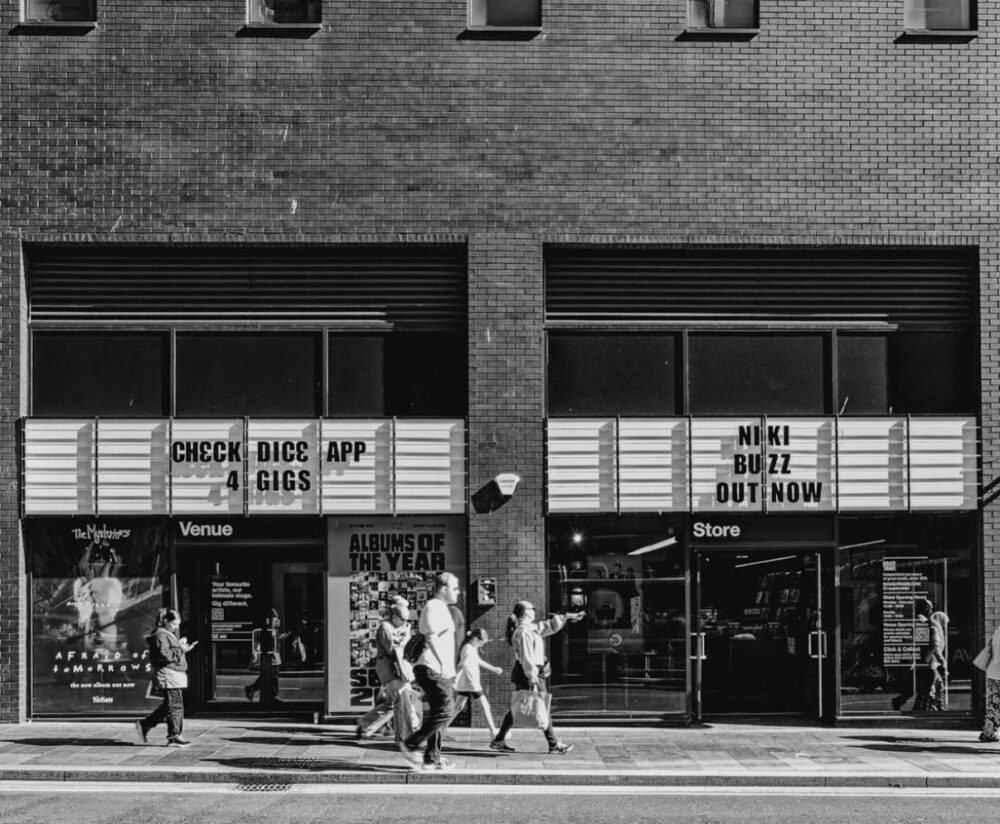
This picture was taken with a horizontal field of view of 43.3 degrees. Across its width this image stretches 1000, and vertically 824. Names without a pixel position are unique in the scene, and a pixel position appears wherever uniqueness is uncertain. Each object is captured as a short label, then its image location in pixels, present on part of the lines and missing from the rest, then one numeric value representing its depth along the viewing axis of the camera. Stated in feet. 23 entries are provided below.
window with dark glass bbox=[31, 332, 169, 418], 51.55
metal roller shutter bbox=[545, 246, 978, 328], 52.34
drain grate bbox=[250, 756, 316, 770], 41.63
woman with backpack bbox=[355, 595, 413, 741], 43.88
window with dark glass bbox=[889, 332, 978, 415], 52.34
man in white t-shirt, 40.86
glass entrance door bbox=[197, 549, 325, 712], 52.21
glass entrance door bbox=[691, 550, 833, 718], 51.90
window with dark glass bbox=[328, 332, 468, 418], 51.88
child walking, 45.57
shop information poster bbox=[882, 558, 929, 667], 51.72
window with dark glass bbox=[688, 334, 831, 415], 52.06
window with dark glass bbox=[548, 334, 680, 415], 52.01
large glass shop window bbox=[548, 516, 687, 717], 51.42
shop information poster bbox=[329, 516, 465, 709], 51.62
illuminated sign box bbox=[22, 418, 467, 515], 50.42
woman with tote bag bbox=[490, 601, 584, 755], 44.52
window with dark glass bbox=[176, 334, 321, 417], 51.67
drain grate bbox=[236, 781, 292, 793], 38.70
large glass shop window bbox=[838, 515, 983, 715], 51.65
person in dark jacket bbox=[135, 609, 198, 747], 44.83
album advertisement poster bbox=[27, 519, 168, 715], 51.08
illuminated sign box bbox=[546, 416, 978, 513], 50.75
